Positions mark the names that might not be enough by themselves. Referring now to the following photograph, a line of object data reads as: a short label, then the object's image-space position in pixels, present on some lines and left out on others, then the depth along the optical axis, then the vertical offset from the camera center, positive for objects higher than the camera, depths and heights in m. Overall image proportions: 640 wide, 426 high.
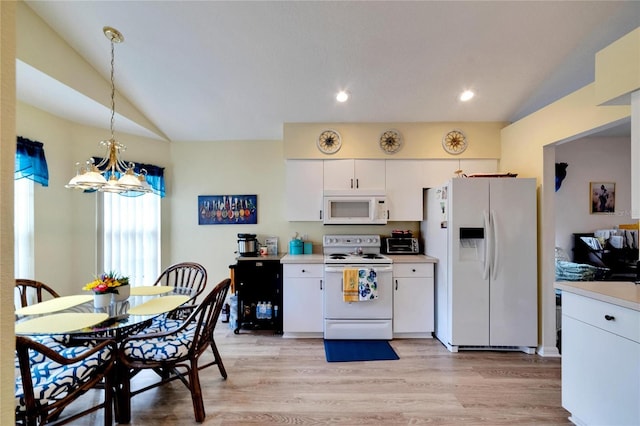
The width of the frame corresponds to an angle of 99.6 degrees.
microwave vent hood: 3.42 +0.26
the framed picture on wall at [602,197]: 4.23 +0.25
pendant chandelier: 1.91 +0.27
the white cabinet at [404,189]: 3.50 +0.32
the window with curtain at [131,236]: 3.44 -0.27
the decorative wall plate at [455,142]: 3.47 +0.91
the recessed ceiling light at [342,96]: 2.99 +1.32
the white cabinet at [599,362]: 1.50 -0.91
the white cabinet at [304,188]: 3.52 +0.34
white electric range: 3.09 -1.08
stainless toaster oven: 3.60 -0.43
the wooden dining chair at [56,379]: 1.36 -0.95
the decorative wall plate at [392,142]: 3.50 +0.93
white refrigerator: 2.83 -0.54
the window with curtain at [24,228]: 2.66 -0.13
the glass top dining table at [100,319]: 1.67 -0.70
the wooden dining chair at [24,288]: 2.19 -0.61
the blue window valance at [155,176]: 3.59 +0.54
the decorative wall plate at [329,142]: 3.50 +0.93
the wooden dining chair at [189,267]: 2.77 -0.58
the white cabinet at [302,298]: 3.16 -0.98
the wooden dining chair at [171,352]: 1.85 -0.97
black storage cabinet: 3.33 -0.93
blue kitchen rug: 2.72 -1.45
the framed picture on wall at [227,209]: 3.91 +0.08
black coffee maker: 3.59 -0.41
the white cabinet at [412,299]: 3.14 -1.00
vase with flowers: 2.00 -0.56
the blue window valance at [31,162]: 2.57 +0.53
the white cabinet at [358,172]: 3.51 +0.54
